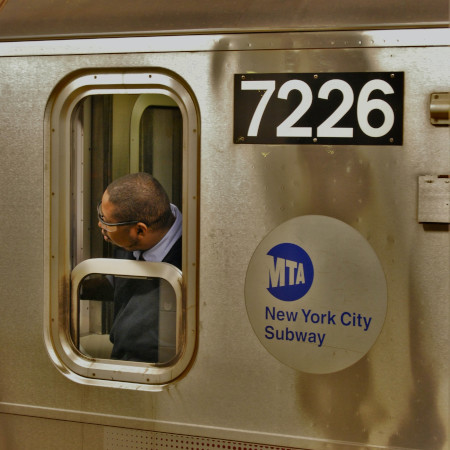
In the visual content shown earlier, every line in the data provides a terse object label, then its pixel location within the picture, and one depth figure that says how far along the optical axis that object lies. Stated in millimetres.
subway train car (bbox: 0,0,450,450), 4375
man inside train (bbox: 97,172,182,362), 5070
